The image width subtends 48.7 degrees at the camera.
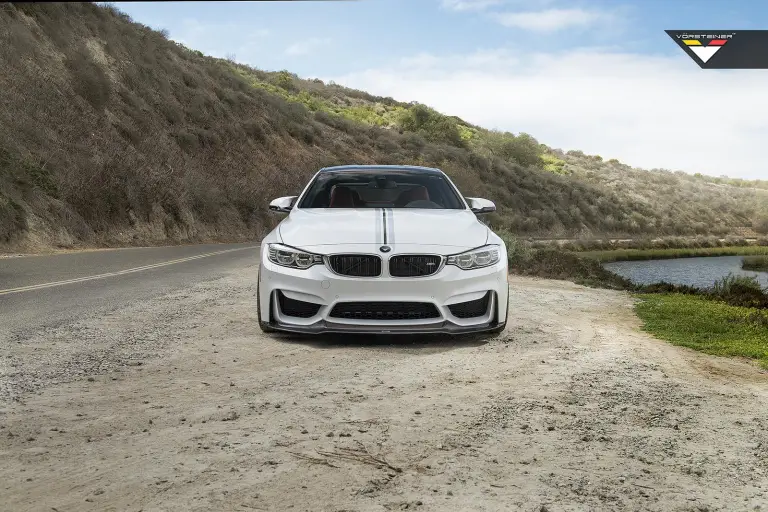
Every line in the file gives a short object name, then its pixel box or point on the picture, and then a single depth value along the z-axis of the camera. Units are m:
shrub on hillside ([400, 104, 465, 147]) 79.62
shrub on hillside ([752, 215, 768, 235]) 88.82
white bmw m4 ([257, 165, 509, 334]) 7.66
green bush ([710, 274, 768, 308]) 15.67
